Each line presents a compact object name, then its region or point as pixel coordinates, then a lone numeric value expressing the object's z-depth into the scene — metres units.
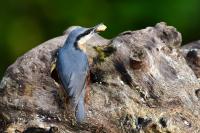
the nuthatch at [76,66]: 8.08
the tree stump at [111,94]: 8.10
